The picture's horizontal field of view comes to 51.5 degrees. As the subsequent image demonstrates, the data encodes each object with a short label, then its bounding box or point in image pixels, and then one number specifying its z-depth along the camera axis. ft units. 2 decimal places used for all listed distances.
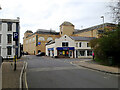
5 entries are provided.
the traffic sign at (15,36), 41.27
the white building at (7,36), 91.86
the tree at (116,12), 47.76
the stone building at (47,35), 173.27
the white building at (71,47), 119.03
